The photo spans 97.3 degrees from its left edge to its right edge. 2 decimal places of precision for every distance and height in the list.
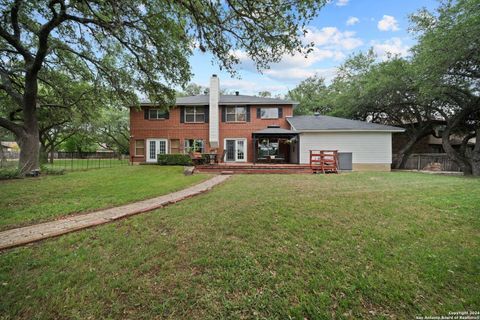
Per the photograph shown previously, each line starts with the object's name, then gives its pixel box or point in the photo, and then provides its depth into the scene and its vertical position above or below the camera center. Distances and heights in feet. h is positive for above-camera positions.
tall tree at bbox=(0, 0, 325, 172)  15.96 +14.59
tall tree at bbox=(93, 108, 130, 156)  105.10 +13.63
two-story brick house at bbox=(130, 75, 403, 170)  56.44 +8.10
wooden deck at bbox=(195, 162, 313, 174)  42.29 -2.50
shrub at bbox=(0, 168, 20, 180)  31.60 -2.73
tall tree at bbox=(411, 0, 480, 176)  33.30 +16.62
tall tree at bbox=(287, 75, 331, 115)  90.60 +29.01
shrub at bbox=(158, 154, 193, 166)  49.01 -0.84
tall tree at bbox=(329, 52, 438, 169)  51.57 +15.52
